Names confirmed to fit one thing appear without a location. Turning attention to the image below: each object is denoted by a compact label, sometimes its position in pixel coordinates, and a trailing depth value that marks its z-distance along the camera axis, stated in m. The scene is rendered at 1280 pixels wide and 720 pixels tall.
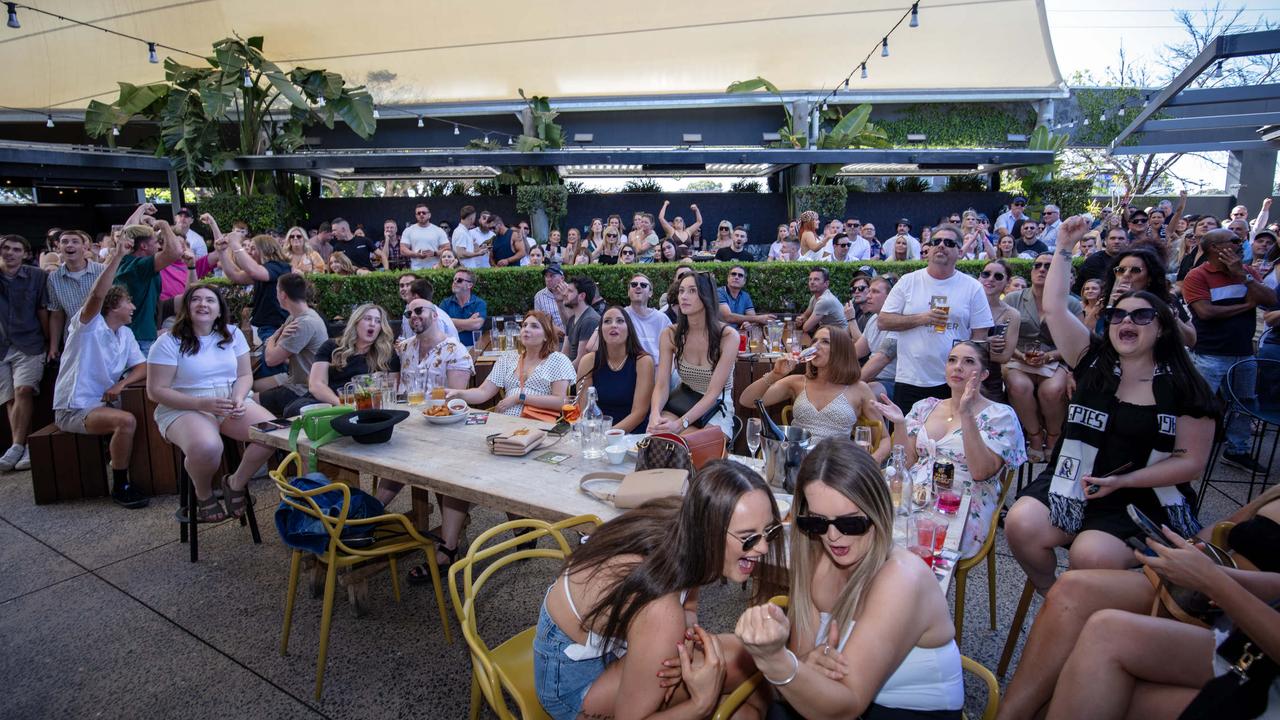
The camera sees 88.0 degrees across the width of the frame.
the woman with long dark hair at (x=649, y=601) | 1.66
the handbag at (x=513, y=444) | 3.25
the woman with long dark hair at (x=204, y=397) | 4.21
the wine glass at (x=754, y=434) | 3.06
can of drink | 2.74
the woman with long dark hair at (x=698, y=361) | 4.38
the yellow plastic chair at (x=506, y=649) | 1.84
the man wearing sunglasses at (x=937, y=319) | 4.54
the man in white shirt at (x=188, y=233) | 8.48
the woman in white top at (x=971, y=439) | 2.93
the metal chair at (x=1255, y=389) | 4.41
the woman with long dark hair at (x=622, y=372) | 4.34
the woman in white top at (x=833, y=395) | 3.70
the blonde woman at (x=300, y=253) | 9.19
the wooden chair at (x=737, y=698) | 1.74
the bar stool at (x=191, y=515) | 4.07
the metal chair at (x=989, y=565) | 2.79
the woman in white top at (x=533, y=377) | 4.54
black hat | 3.36
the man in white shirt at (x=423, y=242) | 10.61
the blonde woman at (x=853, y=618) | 1.60
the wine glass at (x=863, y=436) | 2.94
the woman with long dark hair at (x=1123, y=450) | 2.63
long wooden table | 2.64
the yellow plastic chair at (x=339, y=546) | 2.85
